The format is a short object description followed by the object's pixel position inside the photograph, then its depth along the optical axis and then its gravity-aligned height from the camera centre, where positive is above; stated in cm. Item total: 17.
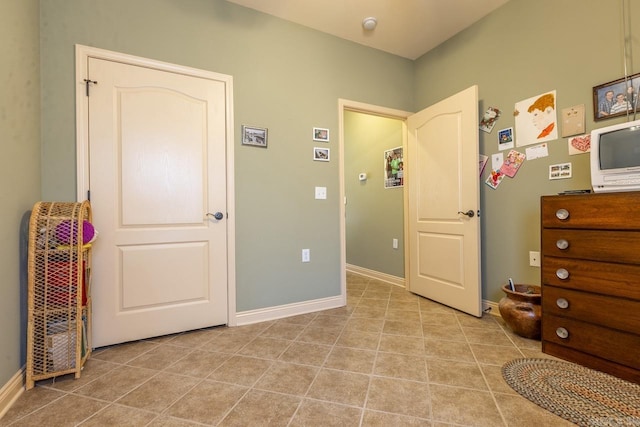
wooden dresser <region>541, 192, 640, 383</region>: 144 -39
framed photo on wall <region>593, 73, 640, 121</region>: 174 +72
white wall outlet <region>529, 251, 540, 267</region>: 222 -38
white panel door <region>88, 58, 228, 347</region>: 196 +11
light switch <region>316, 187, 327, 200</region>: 270 +19
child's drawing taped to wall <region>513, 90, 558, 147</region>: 212 +72
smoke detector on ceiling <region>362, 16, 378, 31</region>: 257 +176
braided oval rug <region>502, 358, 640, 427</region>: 121 -89
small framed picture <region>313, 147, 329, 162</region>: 268 +57
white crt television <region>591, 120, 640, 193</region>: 145 +28
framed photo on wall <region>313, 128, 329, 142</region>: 268 +76
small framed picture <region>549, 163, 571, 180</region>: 204 +29
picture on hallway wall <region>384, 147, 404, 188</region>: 347 +56
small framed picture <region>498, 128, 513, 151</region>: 240 +63
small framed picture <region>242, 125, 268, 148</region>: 238 +67
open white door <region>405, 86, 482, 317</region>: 246 +9
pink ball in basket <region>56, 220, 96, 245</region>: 156 -9
